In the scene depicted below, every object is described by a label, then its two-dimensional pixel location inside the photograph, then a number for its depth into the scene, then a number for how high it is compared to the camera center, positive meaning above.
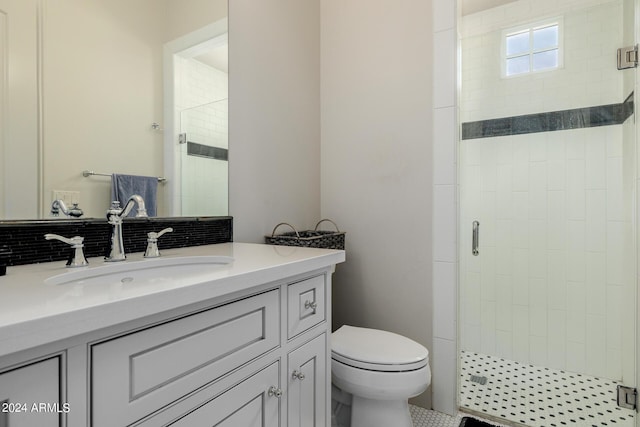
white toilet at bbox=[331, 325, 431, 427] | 1.25 -0.63
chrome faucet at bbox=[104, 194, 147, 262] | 0.92 -0.06
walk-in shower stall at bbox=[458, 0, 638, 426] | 1.83 +0.03
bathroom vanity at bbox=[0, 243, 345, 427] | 0.45 -0.24
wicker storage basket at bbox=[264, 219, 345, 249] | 1.53 -0.13
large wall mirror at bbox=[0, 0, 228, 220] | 0.86 +0.35
